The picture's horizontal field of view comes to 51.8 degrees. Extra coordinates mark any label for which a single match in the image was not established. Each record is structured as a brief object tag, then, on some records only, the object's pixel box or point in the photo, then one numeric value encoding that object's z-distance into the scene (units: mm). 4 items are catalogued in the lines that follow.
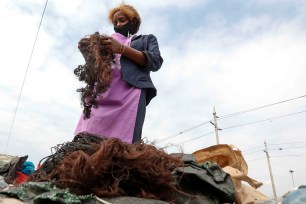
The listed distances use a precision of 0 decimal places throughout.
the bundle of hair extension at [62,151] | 1271
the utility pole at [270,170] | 23250
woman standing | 1679
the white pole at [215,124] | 16336
